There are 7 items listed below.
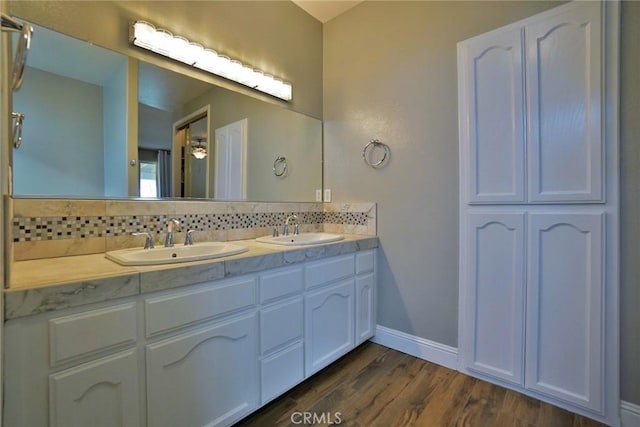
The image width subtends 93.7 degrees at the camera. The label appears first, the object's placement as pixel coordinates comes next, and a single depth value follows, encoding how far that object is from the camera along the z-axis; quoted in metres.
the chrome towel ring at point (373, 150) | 2.14
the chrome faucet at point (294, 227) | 2.14
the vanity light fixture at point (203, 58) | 1.51
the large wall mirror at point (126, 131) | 1.25
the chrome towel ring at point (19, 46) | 0.74
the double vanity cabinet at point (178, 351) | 0.84
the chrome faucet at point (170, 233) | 1.49
